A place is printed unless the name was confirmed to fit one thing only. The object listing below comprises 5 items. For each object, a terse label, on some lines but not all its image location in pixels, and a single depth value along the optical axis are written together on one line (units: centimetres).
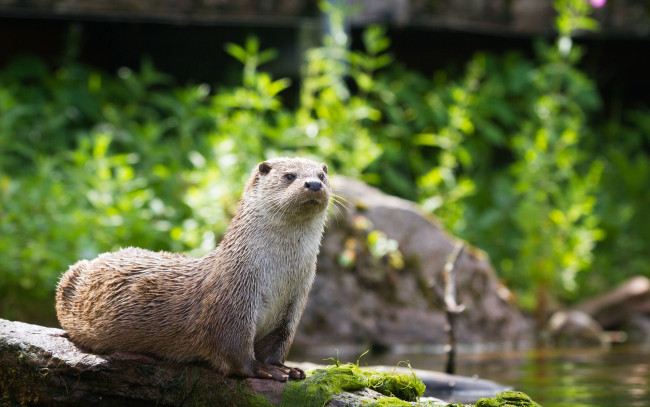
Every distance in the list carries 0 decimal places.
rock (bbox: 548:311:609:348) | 1788
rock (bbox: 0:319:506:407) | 789
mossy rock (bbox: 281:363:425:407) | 764
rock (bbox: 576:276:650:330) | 1969
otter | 789
